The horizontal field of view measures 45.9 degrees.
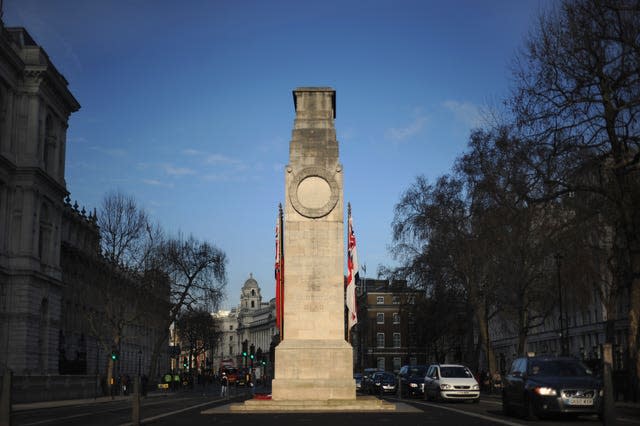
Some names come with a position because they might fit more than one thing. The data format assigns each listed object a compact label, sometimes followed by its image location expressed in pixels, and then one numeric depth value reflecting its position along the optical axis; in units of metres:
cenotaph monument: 25.70
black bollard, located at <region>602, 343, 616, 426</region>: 11.59
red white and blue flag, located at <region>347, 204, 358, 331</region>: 28.20
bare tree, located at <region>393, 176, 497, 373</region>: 51.28
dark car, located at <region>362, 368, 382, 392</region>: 54.91
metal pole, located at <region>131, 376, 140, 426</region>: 17.71
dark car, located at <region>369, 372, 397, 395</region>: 50.06
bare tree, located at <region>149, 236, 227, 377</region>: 71.19
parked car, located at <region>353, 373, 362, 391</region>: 58.64
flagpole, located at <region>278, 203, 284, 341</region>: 27.22
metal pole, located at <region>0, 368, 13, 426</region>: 10.21
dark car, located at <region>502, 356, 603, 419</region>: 19.03
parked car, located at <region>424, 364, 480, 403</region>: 32.88
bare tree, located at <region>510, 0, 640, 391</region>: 28.66
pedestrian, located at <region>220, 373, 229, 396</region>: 50.22
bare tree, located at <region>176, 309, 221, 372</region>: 107.14
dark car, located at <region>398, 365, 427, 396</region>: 42.22
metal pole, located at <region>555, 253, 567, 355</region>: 42.73
